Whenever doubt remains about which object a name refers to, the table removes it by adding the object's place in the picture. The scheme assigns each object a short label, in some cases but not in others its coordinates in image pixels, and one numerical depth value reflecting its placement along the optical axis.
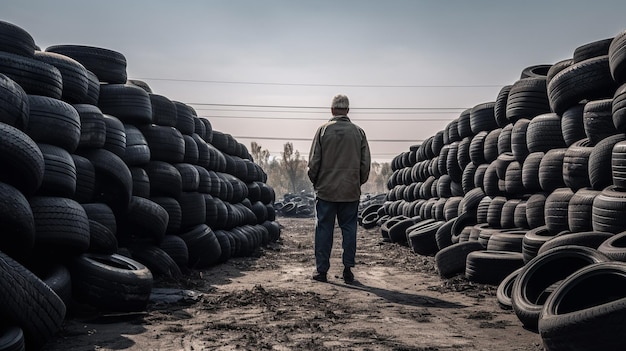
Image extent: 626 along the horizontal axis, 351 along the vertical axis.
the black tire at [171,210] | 7.18
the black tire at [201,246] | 7.74
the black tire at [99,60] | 6.76
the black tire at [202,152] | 9.23
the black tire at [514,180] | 7.74
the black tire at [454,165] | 11.12
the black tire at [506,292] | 4.77
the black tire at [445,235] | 9.33
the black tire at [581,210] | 5.51
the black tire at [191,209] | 7.75
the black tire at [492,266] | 6.02
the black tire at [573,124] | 6.42
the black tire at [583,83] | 6.09
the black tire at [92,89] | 6.07
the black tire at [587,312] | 2.83
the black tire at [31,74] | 4.80
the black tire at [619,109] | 5.11
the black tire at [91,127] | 5.50
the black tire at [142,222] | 6.15
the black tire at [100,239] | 4.91
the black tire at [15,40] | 5.13
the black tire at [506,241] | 6.63
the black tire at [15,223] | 3.57
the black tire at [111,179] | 5.64
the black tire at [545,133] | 6.96
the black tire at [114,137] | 6.06
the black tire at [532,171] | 7.11
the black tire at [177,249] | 7.02
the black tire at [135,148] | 6.55
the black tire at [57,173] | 4.53
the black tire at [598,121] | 5.75
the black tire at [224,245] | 8.80
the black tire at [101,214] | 5.30
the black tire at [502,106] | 8.78
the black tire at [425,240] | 9.88
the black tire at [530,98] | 7.85
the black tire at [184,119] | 8.70
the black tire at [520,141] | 7.68
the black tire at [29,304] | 3.01
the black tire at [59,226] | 4.17
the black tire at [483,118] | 9.90
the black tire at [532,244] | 5.64
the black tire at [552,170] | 6.54
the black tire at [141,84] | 8.01
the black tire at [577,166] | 5.95
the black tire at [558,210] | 6.03
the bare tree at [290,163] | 96.50
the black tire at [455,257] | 6.78
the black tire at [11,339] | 2.84
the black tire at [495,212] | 8.12
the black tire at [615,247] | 4.09
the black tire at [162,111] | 7.76
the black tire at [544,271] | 4.21
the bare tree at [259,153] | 101.56
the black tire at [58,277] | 3.98
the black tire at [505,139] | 8.50
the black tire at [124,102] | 6.77
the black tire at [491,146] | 9.09
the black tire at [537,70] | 9.15
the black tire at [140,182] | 6.53
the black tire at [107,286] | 4.40
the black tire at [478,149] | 9.68
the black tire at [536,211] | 6.86
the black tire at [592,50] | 6.41
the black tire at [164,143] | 7.39
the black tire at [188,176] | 7.88
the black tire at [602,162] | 5.30
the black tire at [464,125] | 10.87
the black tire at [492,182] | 8.59
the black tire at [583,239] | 4.92
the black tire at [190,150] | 8.58
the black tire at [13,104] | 4.02
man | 7.00
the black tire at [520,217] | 7.40
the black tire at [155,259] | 6.30
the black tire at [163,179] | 7.16
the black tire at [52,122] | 4.73
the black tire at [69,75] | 5.54
